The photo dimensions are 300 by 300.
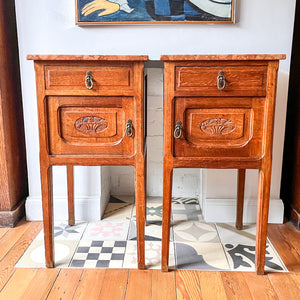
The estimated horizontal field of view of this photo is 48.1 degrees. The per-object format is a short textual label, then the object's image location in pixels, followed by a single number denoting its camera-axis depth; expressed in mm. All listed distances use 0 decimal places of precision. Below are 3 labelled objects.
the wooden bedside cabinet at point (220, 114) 1332
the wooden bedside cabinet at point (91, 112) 1350
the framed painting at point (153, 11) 1794
